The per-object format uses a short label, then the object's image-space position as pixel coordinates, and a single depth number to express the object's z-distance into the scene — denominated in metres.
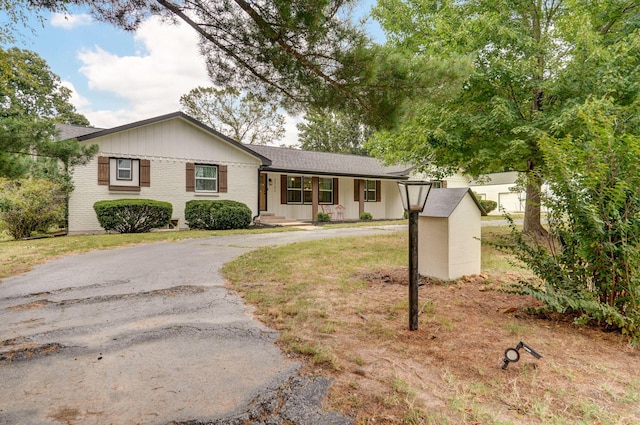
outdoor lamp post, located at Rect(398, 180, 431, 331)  3.07
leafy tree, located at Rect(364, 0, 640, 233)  6.54
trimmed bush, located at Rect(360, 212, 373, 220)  17.90
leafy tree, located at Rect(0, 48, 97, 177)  3.83
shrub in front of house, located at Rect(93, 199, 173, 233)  11.21
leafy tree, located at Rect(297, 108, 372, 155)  37.72
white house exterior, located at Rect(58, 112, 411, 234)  11.93
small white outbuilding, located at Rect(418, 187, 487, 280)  4.67
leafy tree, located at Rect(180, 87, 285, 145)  24.70
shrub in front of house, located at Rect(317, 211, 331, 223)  16.47
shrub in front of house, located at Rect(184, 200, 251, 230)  12.55
